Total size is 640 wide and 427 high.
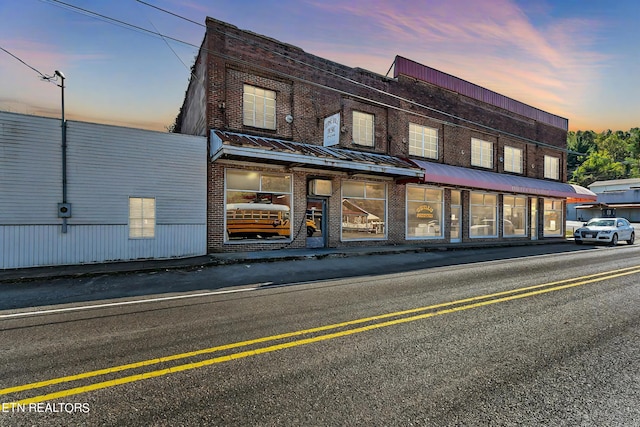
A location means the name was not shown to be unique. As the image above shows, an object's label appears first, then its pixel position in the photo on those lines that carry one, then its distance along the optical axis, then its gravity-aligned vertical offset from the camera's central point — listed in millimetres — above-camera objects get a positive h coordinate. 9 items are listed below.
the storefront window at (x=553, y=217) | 25391 -231
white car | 19281 -1069
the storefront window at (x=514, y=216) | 22516 -132
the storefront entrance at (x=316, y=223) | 15070 -429
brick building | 13102 +3213
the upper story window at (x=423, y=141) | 18578 +4317
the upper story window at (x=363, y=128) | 16656 +4491
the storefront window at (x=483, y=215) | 20797 -59
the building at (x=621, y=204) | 50812 +1662
